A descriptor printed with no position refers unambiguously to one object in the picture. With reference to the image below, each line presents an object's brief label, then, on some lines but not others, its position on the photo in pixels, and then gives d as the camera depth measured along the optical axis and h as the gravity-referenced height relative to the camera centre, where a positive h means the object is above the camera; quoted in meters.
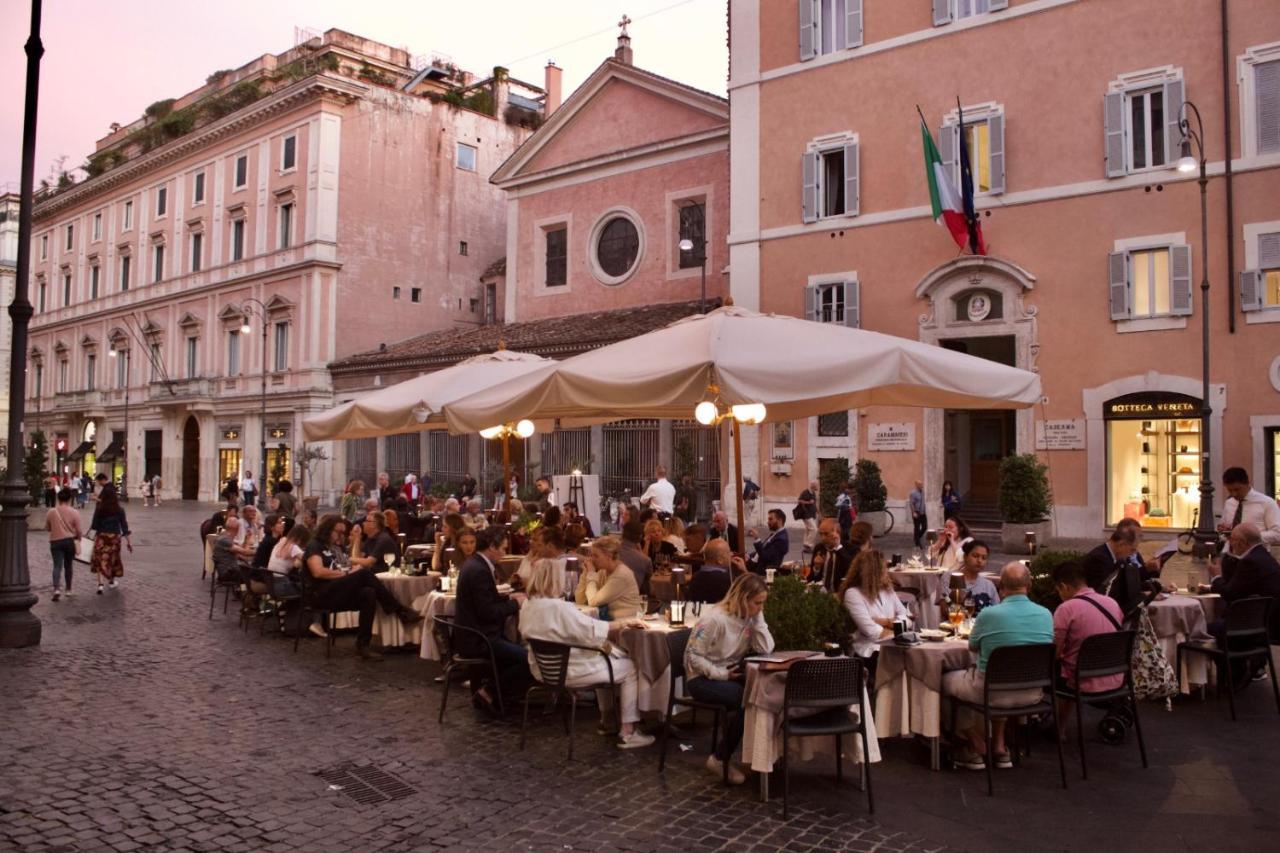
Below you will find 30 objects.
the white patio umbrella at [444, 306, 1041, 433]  7.18 +0.70
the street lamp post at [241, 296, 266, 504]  35.52 +4.82
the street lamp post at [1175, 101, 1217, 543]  15.88 +1.01
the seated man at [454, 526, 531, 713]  7.17 -1.21
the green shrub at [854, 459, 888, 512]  19.97 -0.53
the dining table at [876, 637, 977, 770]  6.04 -1.38
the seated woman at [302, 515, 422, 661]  9.22 -1.22
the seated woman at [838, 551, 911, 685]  6.48 -0.95
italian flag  18.56 +5.04
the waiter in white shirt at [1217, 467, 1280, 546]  9.11 -0.39
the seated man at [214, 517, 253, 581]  11.23 -1.17
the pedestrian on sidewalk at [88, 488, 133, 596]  14.06 -1.10
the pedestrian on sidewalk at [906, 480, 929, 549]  19.20 -1.00
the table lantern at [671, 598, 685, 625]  6.97 -1.07
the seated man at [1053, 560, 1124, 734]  6.16 -0.98
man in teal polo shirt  5.87 -1.06
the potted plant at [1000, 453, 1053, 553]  17.61 -0.67
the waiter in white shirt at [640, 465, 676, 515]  17.05 -0.59
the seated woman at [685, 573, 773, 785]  5.75 -1.11
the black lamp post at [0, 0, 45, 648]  9.66 -0.28
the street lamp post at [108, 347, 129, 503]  43.50 -0.27
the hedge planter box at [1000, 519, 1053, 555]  17.33 -1.27
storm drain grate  5.54 -1.86
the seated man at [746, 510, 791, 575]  10.26 -0.89
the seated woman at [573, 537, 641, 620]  7.26 -0.91
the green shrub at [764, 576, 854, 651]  6.12 -0.95
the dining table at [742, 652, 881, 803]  5.44 -1.41
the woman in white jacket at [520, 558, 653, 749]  6.52 -1.16
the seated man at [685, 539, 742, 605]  7.48 -0.87
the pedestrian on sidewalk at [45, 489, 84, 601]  13.17 -0.99
